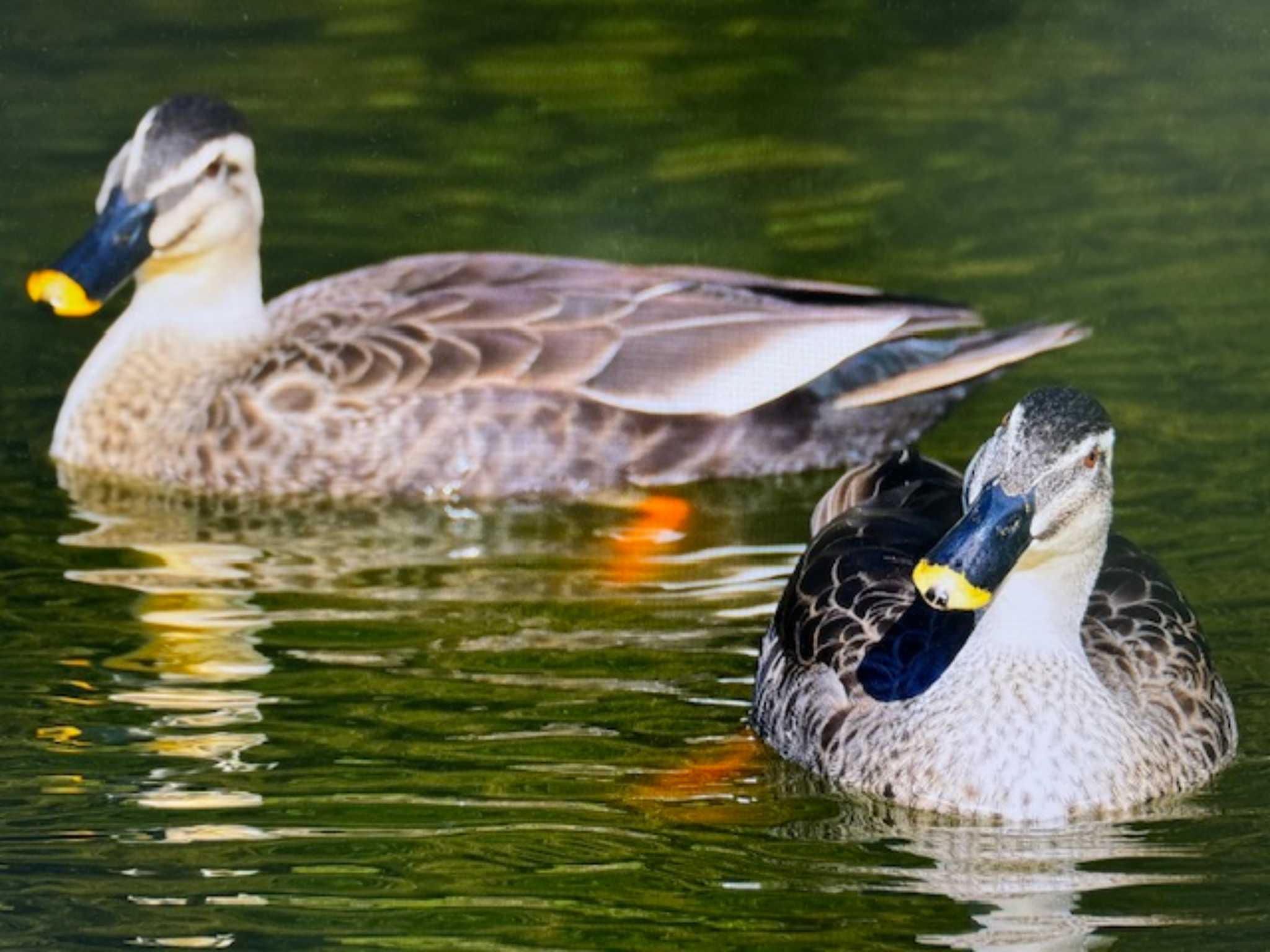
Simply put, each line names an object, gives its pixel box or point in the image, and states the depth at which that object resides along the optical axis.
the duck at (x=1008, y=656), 14.88
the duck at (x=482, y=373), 22.50
